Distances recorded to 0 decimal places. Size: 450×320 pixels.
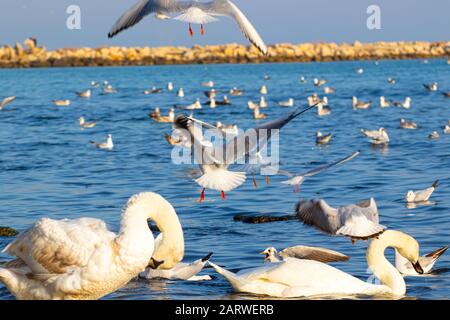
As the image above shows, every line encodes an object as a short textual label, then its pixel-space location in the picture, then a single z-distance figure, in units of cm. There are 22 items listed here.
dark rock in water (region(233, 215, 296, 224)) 1188
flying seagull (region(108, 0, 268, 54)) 1077
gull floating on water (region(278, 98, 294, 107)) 3497
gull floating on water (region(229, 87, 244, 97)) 4247
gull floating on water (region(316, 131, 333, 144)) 2180
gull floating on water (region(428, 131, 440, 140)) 2222
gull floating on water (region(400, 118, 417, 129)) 2488
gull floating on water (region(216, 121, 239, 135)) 2266
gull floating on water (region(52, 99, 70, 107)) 3773
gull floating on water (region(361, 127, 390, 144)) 2164
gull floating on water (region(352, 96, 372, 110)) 3241
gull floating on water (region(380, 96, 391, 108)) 3391
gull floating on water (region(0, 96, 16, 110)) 2705
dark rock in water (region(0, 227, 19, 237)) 1091
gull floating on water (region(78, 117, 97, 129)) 2795
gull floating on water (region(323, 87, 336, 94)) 4129
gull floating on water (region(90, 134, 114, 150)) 2209
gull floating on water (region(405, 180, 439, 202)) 1290
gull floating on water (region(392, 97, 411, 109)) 3234
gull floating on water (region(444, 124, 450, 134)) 2298
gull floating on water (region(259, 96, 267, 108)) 3432
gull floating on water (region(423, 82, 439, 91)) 4076
